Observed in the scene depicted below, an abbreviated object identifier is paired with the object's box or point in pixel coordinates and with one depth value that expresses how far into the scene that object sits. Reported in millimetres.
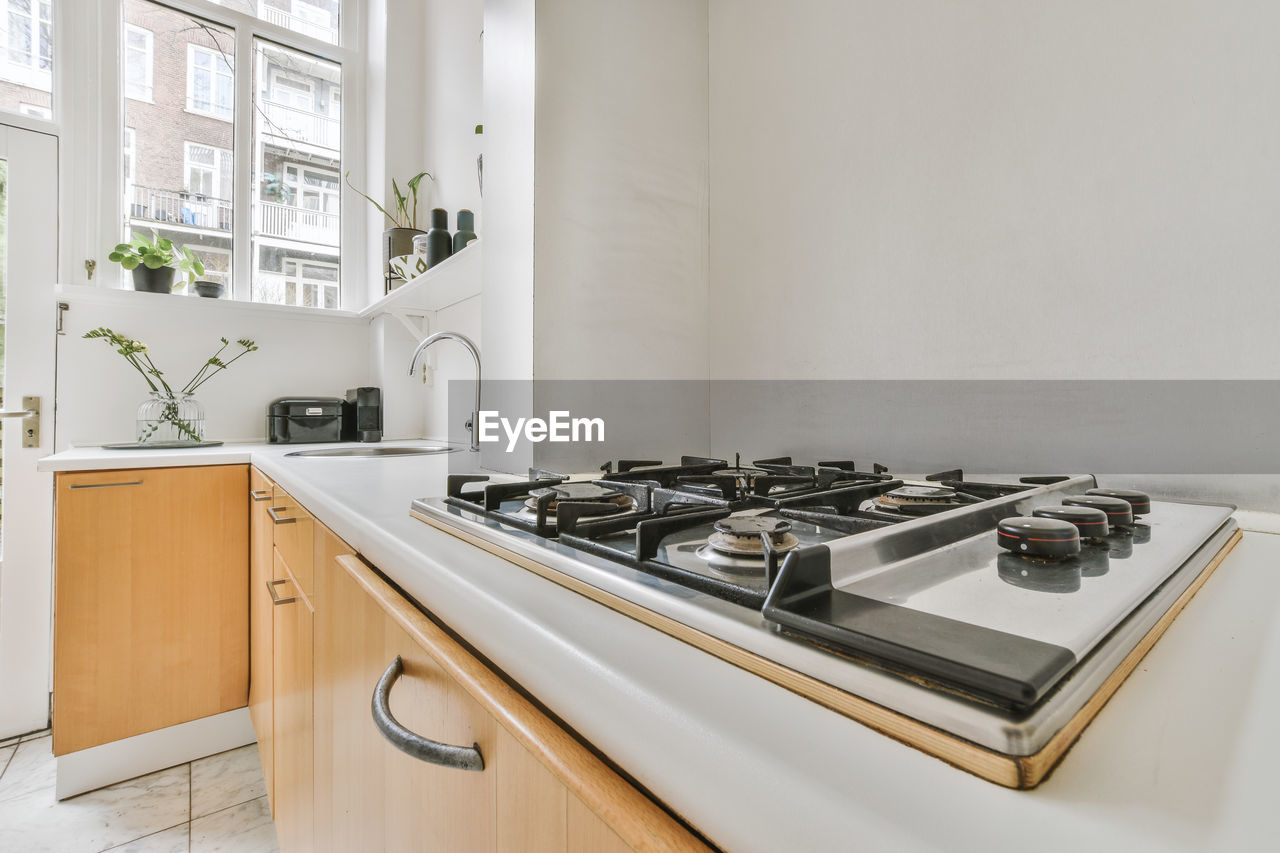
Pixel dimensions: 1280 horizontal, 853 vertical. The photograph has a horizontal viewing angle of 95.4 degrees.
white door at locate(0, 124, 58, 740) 1871
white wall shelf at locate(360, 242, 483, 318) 1645
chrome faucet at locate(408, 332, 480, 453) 1505
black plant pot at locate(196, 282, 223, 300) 2180
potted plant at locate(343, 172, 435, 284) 2256
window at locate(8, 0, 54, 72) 1970
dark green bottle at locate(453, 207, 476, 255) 1762
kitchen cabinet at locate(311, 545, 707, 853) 281
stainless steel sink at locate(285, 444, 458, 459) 1849
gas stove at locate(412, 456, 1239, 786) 215
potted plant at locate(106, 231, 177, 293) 2027
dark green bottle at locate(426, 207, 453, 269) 1824
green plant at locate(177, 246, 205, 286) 2188
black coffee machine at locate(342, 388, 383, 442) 2338
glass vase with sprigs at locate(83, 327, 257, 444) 2016
